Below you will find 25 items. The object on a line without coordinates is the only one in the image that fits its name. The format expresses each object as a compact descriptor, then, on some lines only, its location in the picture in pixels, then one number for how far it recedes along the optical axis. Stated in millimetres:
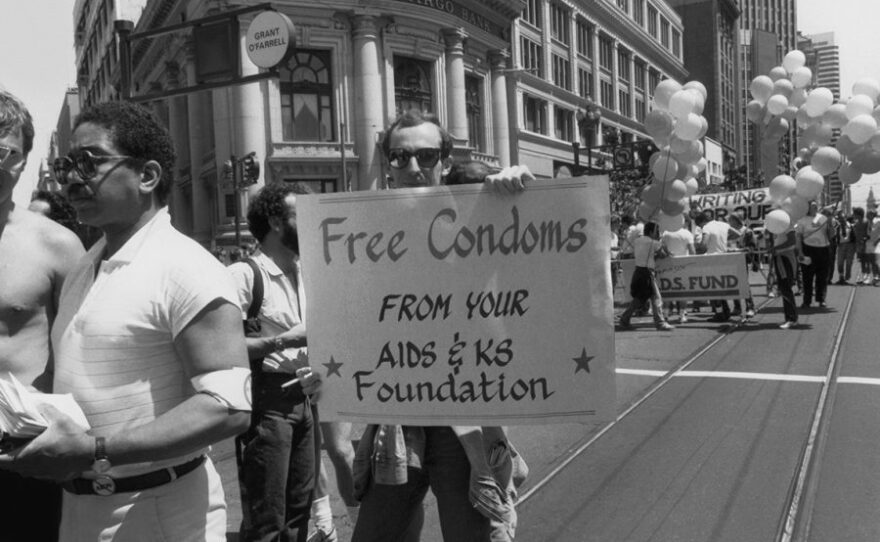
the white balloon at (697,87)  14241
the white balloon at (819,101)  14219
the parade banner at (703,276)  13133
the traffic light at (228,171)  27619
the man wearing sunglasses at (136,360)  1884
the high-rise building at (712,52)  100438
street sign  10430
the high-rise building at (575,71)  53531
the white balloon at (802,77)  15039
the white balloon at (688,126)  13492
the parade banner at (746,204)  21078
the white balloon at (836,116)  13709
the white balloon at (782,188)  13242
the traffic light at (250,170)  22469
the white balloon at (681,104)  13492
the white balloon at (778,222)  12547
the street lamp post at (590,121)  25047
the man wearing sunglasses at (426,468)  2768
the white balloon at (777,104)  15119
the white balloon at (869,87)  13703
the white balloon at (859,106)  13219
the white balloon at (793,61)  15331
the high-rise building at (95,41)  56812
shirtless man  2588
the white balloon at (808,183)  13055
